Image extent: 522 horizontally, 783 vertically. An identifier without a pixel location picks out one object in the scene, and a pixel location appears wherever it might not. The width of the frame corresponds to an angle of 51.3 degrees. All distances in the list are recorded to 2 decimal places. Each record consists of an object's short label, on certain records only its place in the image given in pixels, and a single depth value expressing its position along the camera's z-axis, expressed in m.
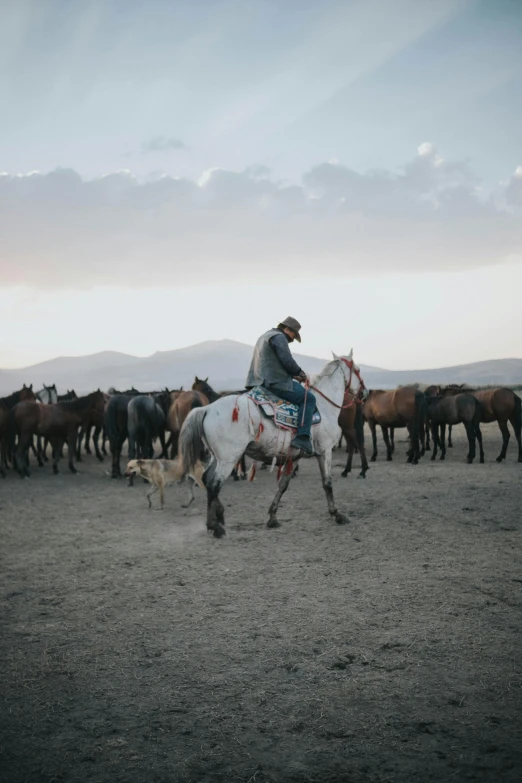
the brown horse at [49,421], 14.15
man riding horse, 8.05
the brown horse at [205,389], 15.40
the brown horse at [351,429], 12.93
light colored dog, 10.02
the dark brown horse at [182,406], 13.64
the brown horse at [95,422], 15.56
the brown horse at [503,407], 15.75
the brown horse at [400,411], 15.45
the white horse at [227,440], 7.82
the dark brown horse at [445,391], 18.38
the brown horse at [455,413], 15.80
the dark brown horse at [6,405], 14.58
